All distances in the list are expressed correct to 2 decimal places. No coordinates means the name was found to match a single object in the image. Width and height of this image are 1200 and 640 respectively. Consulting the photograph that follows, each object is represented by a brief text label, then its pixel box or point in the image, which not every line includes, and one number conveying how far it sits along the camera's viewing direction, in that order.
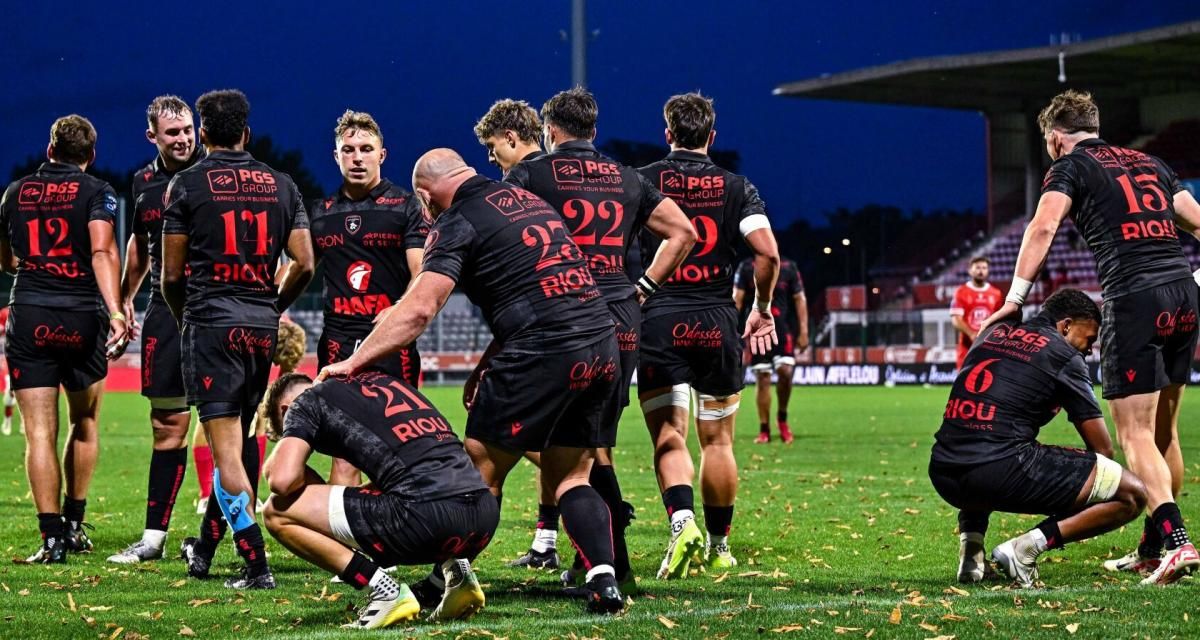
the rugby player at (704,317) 14.41
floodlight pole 43.09
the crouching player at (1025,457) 12.37
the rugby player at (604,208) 12.64
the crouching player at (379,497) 10.58
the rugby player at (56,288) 15.15
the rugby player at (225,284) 13.18
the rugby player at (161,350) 14.80
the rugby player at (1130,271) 13.22
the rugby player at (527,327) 10.96
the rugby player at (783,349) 33.00
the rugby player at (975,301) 34.03
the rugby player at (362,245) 15.09
